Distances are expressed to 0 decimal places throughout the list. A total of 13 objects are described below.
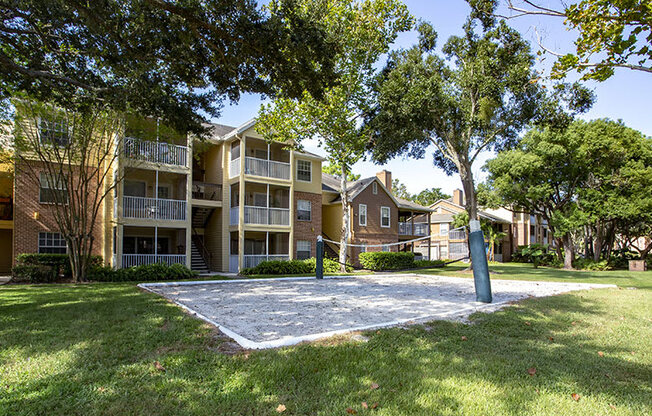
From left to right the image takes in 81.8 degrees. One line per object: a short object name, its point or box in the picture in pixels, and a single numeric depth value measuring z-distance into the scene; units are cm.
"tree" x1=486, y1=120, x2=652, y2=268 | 2559
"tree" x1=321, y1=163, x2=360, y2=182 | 2252
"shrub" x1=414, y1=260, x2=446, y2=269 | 2683
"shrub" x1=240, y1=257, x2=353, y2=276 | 1922
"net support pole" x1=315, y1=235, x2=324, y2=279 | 1366
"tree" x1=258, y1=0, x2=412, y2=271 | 1916
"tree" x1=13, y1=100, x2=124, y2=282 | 1343
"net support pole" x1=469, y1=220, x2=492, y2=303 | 830
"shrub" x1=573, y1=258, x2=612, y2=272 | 2759
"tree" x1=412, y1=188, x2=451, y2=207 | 6312
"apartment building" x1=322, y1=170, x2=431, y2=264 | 2656
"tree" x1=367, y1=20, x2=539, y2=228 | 1720
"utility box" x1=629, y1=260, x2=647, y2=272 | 2598
